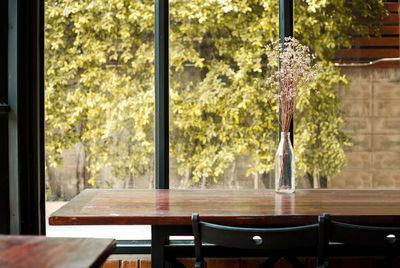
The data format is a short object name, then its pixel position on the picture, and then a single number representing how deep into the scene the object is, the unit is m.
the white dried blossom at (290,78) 2.14
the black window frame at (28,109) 2.20
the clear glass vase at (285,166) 2.12
